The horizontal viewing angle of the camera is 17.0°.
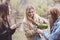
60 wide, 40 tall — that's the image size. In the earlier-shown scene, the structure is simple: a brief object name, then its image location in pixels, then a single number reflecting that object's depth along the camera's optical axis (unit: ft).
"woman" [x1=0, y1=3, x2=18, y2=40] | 8.34
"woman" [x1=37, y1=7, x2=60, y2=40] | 7.59
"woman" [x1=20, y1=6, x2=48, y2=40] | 8.66
